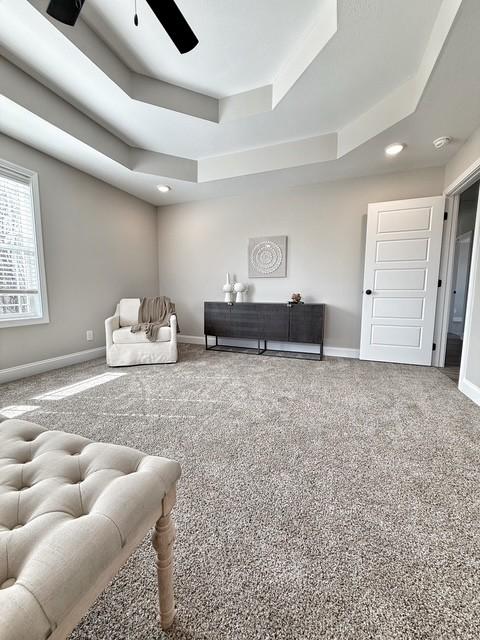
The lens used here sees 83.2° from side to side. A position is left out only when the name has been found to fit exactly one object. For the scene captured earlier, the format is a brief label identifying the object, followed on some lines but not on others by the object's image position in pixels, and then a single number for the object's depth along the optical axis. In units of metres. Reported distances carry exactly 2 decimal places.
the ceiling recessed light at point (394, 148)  2.80
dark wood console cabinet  3.69
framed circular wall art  4.09
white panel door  3.26
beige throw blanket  3.70
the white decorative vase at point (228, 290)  4.19
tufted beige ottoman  0.45
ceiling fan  1.32
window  2.79
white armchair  3.36
